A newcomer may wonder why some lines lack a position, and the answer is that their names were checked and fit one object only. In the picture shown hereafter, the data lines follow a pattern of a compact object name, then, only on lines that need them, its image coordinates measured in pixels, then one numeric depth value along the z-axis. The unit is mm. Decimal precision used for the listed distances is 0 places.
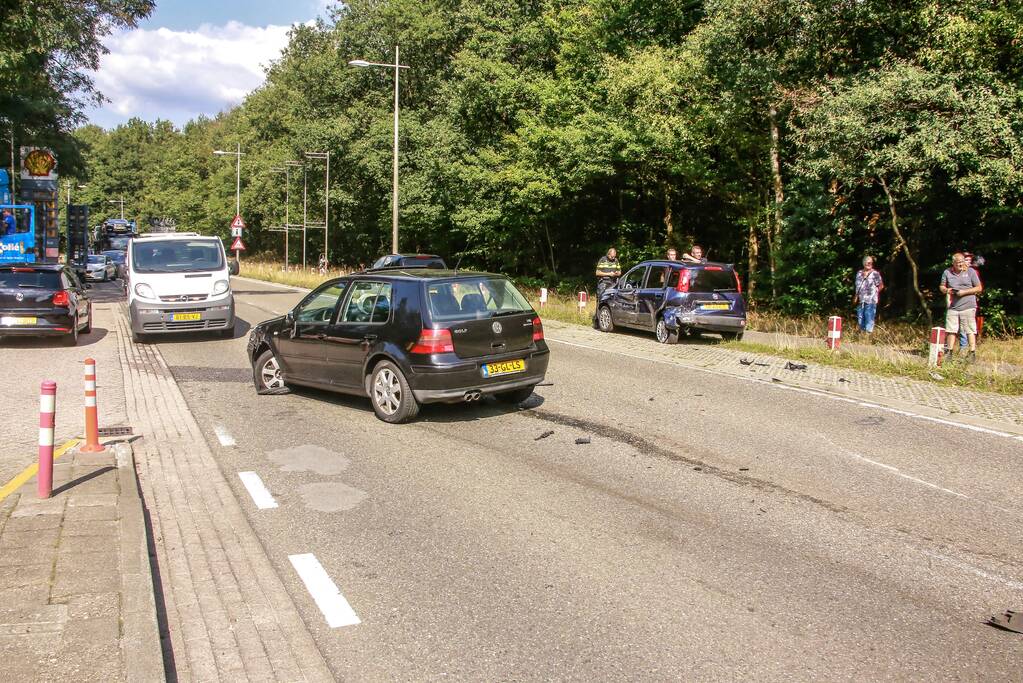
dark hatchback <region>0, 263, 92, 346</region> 14984
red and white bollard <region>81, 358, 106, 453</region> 7254
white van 15891
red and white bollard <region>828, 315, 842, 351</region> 15289
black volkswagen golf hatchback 8758
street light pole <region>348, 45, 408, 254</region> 29689
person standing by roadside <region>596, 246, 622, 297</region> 21844
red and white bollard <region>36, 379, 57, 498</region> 5820
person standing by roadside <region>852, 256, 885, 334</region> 17891
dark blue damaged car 16906
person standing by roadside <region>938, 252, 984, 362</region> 14234
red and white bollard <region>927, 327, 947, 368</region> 13422
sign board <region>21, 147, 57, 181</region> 29500
